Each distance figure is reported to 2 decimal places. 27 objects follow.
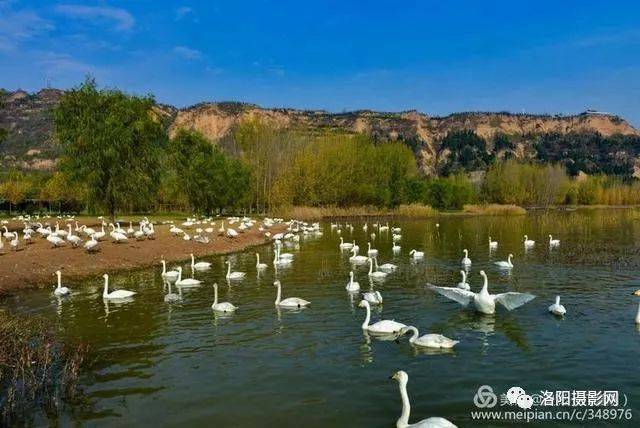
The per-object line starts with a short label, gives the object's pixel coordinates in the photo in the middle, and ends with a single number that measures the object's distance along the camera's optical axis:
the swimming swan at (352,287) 23.28
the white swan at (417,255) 35.19
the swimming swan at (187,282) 25.47
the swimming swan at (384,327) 16.21
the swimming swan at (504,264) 30.51
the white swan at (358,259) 33.78
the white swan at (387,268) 29.53
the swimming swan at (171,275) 27.27
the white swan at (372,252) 36.89
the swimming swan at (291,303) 20.41
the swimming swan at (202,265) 31.44
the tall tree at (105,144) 53.84
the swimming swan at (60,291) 23.11
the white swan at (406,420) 9.21
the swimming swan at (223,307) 19.86
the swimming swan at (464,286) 21.73
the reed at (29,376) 11.03
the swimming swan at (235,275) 27.73
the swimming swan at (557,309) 18.25
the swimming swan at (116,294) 22.41
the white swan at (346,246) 41.05
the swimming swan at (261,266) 31.22
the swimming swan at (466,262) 31.66
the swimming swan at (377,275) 27.41
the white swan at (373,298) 20.59
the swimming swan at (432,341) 14.70
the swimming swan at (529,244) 42.12
